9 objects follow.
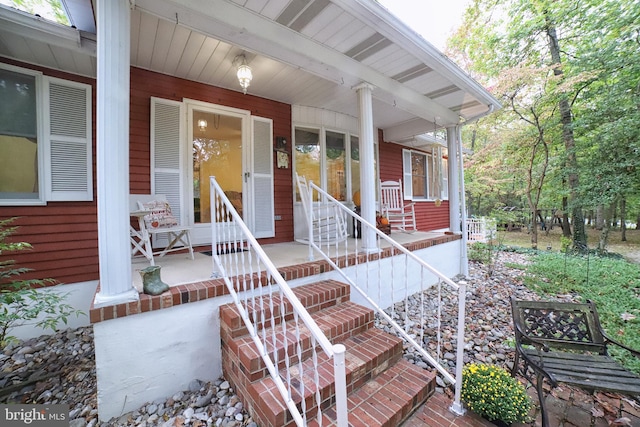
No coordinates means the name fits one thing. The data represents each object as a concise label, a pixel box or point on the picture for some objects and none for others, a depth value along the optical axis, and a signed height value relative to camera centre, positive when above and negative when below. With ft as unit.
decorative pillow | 9.98 +0.16
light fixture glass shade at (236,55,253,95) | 9.52 +5.28
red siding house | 5.70 +3.94
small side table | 8.87 -0.65
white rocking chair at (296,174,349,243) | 10.94 -0.27
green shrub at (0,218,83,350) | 5.85 -1.91
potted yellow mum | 5.15 -3.83
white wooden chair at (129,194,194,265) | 9.15 -0.10
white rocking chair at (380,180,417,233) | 18.37 +0.85
